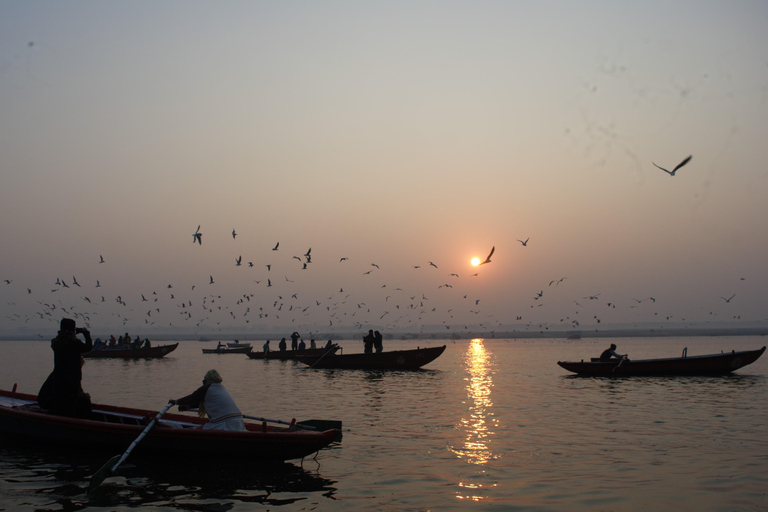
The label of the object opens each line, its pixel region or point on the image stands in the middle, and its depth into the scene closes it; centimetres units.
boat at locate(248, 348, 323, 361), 4941
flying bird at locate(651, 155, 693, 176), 2091
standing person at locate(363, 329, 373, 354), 4142
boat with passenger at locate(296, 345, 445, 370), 3962
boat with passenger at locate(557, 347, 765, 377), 3344
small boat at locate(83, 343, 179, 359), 5972
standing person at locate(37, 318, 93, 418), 1248
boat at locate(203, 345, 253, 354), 7833
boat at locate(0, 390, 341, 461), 1239
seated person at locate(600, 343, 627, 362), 3428
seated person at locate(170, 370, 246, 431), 1207
